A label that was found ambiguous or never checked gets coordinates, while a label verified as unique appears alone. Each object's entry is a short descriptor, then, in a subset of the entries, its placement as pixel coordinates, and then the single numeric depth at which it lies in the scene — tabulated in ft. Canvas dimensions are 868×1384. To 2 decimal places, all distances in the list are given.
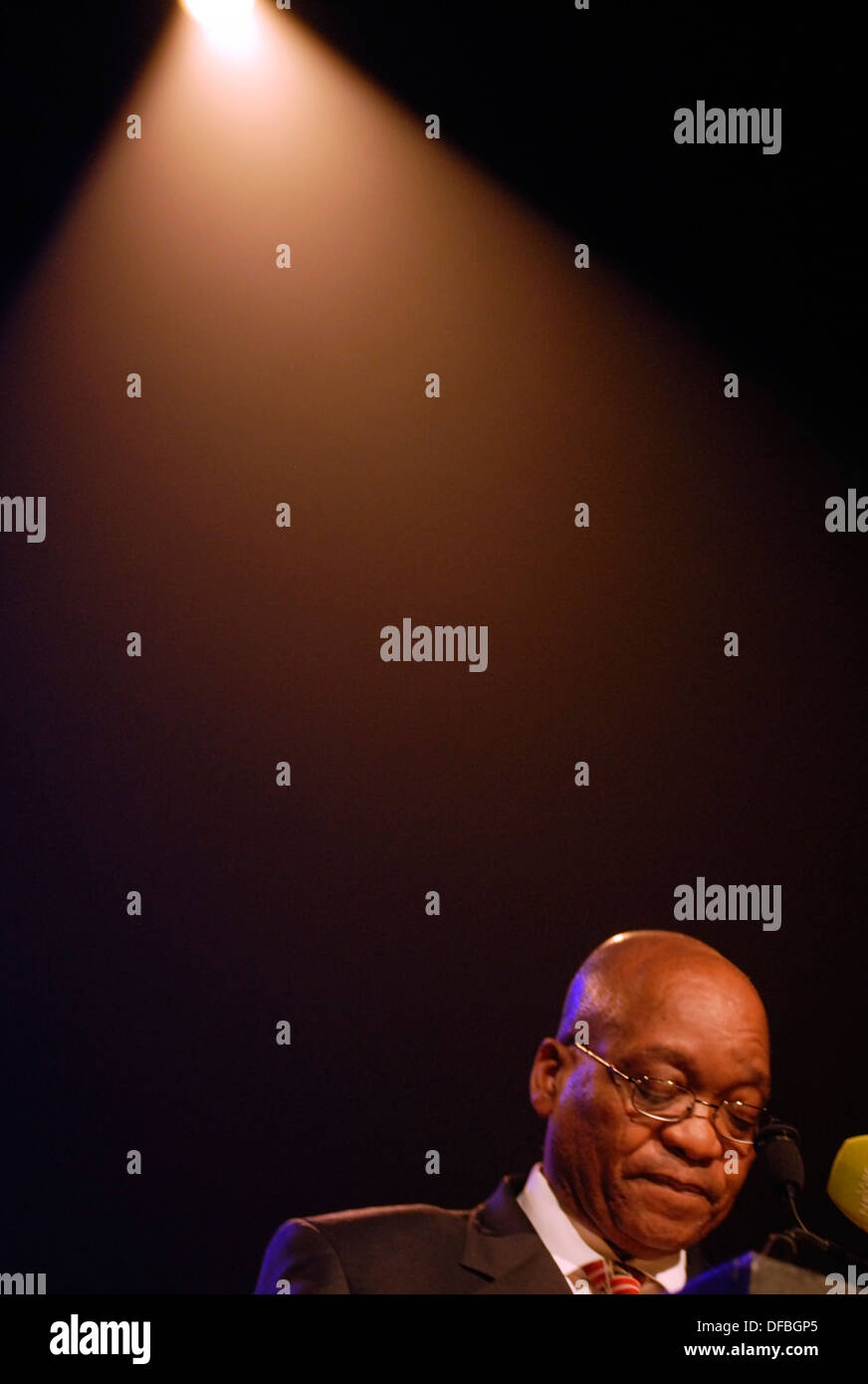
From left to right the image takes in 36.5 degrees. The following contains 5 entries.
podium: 5.94
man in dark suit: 9.39
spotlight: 11.50
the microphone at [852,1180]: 8.22
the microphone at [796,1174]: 7.29
